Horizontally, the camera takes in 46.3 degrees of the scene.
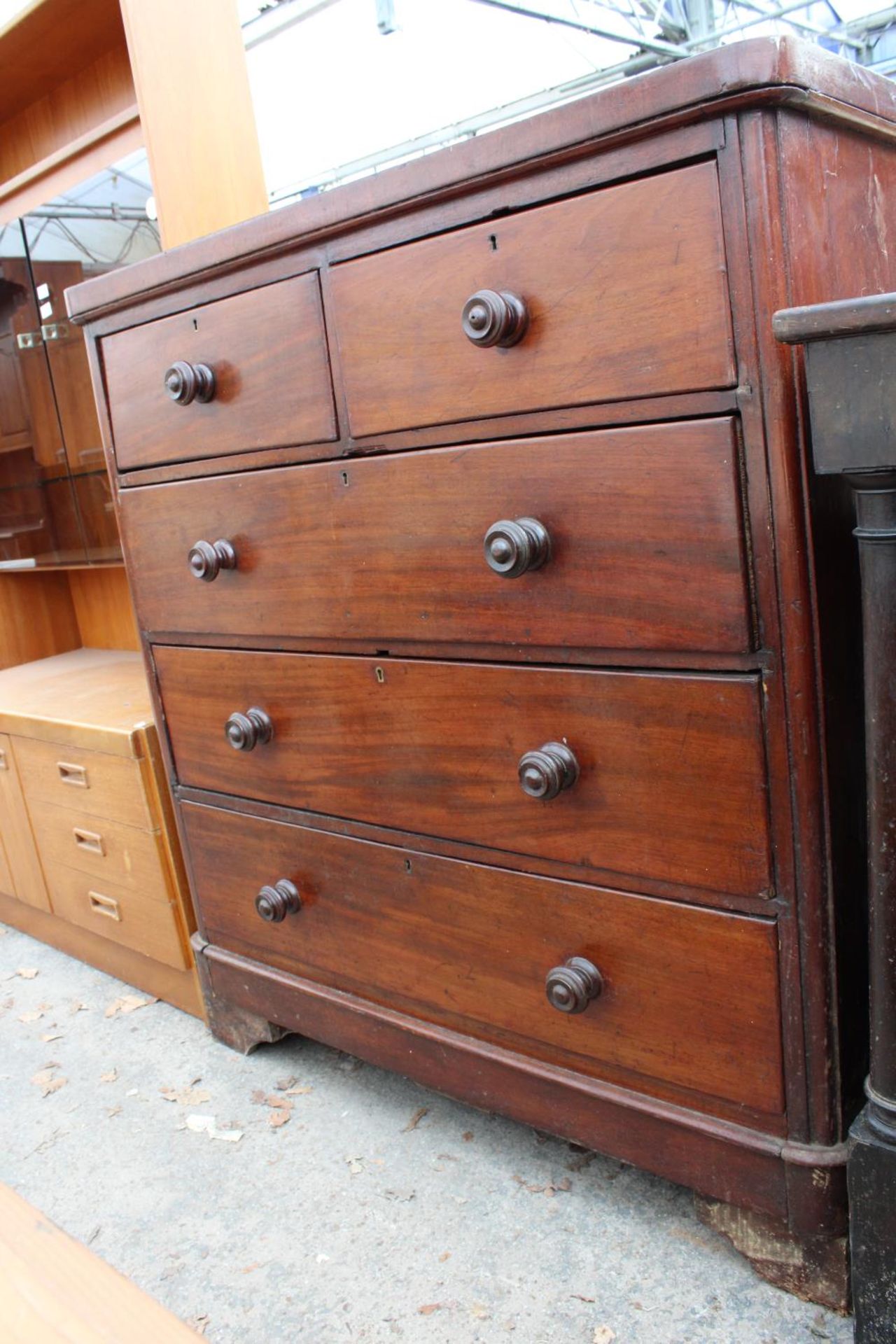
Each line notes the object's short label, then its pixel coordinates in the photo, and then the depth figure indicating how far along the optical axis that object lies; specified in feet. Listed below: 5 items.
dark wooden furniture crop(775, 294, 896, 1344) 2.87
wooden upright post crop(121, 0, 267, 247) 5.91
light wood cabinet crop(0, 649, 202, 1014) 6.14
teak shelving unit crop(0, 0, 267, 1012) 5.97
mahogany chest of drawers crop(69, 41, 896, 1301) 3.18
